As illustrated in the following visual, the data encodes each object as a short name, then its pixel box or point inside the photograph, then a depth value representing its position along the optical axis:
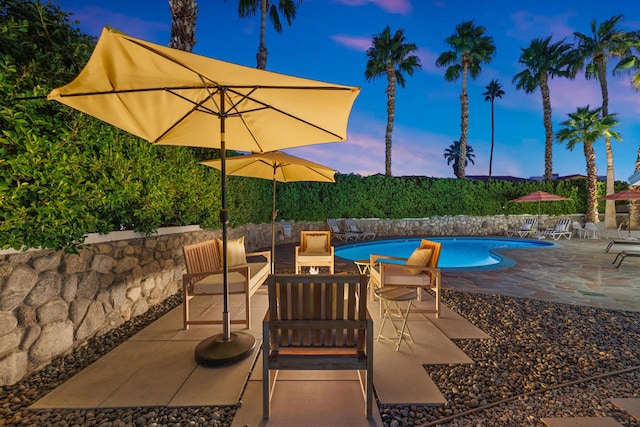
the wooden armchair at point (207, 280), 3.56
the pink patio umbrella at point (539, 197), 14.73
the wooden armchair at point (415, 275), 4.02
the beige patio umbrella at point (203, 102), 1.91
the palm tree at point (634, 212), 16.02
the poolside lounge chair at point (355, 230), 13.58
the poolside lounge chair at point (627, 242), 7.92
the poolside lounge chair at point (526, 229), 15.21
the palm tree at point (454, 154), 56.94
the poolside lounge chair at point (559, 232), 14.39
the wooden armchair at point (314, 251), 6.21
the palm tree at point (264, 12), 13.61
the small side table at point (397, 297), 3.10
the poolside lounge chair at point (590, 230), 14.83
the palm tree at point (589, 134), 16.16
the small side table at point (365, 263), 4.85
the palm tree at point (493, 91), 40.08
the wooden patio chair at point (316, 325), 2.12
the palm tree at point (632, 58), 15.99
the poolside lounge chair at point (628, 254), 6.96
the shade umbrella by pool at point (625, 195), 13.02
